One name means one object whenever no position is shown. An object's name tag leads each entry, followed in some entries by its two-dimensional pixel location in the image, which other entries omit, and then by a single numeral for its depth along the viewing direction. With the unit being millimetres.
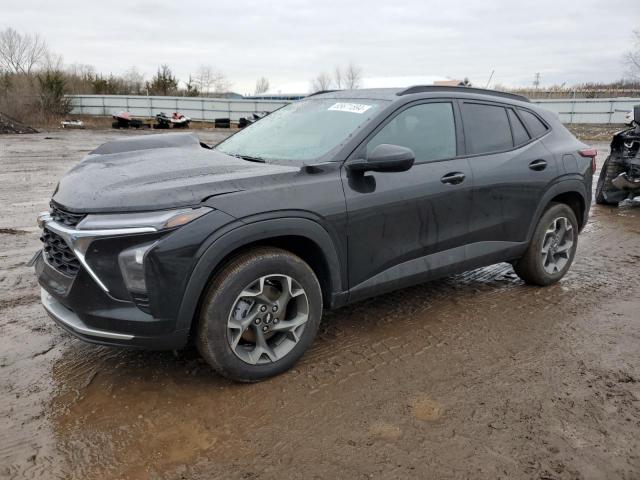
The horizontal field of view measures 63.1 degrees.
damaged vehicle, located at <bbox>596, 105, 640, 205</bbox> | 8359
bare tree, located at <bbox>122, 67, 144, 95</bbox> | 44719
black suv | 2717
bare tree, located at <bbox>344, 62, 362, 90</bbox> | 68144
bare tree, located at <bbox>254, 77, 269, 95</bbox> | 82581
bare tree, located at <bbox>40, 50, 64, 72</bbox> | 49862
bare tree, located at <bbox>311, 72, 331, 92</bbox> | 73762
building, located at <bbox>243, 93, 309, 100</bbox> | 63447
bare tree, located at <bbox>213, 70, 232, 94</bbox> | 70562
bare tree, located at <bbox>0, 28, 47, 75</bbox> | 51403
